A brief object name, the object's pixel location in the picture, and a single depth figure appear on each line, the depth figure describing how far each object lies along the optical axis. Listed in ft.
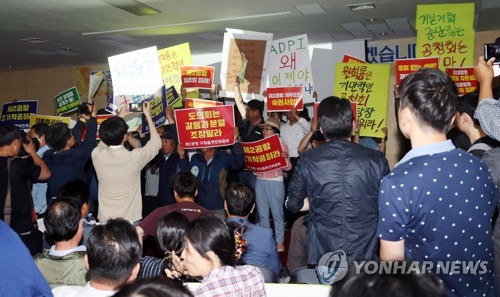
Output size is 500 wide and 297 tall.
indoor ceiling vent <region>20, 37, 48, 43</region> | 32.09
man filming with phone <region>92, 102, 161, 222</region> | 15.58
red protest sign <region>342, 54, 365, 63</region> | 22.26
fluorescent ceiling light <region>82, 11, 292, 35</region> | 26.53
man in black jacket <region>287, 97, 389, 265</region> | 9.71
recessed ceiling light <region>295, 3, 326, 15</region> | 24.72
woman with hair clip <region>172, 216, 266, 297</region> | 7.24
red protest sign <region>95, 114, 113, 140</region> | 24.25
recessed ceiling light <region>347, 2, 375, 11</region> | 24.63
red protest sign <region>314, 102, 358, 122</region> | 19.24
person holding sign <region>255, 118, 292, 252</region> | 21.08
